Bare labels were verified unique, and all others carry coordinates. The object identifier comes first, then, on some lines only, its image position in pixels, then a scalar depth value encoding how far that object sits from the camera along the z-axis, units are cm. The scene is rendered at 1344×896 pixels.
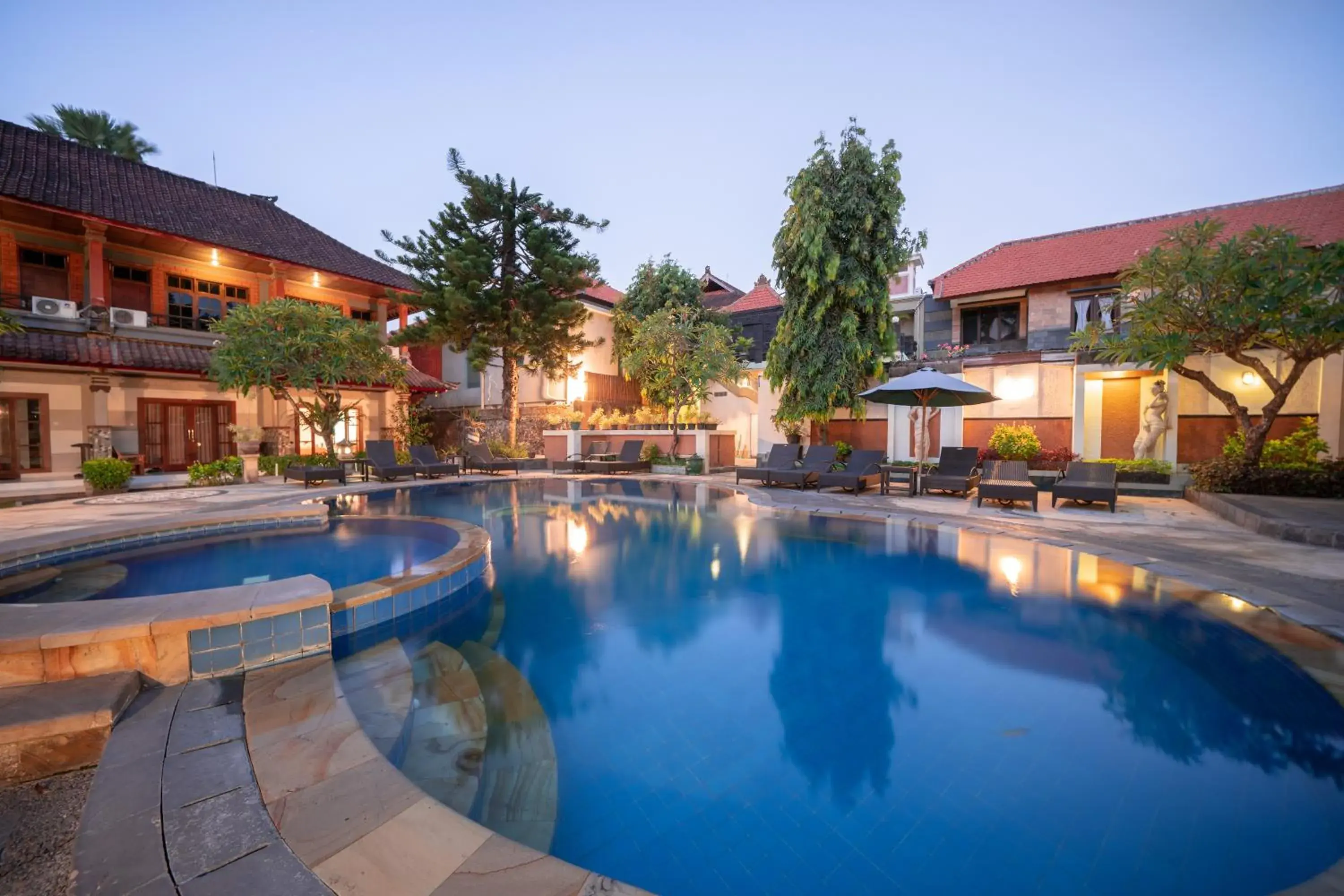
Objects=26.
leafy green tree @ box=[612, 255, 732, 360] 2092
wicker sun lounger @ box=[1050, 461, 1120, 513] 884
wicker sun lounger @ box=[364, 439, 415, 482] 1279
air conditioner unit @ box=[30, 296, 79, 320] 1316
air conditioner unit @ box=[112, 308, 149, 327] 1434
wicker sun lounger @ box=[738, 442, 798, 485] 1271
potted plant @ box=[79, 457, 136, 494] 1053
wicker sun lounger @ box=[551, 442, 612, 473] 1609
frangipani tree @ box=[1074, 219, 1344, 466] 834
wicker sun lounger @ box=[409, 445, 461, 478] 1376
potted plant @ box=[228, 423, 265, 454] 1332
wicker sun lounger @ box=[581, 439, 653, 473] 1568
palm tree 2095
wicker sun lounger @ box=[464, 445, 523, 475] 1510
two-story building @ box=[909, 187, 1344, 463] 1357
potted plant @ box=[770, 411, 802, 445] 1606
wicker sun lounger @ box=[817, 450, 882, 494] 1148
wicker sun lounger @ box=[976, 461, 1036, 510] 901
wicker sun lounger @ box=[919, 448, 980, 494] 1032
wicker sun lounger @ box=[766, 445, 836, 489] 1215
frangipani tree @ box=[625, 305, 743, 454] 1562
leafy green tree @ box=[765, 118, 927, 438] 1391
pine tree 1594
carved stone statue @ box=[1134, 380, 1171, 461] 1247
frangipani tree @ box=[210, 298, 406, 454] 1177
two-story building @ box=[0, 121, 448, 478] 1313
